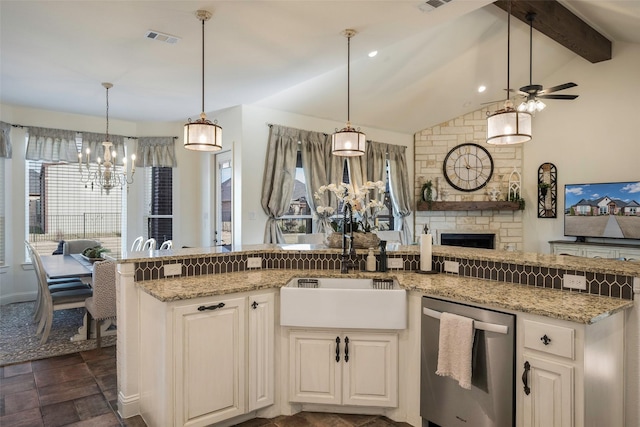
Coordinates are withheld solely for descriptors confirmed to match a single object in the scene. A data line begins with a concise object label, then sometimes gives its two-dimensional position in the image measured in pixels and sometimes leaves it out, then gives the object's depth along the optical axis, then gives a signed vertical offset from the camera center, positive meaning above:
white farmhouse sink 2.35 -0.58
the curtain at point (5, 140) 4.98 +0.95
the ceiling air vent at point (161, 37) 3.05 +1.43
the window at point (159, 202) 6.21 +0.18
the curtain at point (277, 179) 5.36 +0.49
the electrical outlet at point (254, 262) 2.99 -0.38
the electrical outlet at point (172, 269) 2.65 -0.39
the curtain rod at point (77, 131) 5.14 +1.18
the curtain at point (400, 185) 7.04 +0.52
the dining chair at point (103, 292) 3.47 -0.72
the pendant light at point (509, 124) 2.68 +0.63
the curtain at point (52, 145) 5.23 +0.95
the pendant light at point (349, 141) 3.31 +0.63
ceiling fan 4.34 +1.40
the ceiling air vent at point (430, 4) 2.77 +1.53
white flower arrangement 2.90 +0.13
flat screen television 5.75 +0.06
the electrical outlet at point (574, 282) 2.16 -0.39
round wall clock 7.26 +0.89
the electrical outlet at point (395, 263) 2.91 -0.37
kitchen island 2.01 -0.45
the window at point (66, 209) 5.48 +0.06
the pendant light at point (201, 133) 2.87 +0.60
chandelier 4.86 +0.55
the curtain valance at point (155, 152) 6.05 +0.97
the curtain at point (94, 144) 5.61 +1.02
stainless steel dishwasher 1.95 -0.88
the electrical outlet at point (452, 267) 2.74 -0.38
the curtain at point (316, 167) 5.79 +0.70
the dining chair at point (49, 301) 3.73 -0.87
